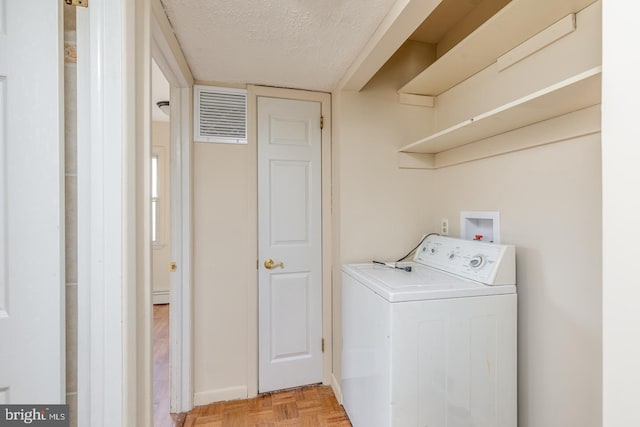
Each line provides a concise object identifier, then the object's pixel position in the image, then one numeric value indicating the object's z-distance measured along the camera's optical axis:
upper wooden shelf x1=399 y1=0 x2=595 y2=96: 1.11
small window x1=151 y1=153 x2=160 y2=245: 3.82
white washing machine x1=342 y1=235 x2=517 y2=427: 1.18
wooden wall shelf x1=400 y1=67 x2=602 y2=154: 0.92
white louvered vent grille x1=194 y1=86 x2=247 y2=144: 1.89
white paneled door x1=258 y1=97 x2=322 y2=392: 1.99
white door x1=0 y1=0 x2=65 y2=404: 0.73
